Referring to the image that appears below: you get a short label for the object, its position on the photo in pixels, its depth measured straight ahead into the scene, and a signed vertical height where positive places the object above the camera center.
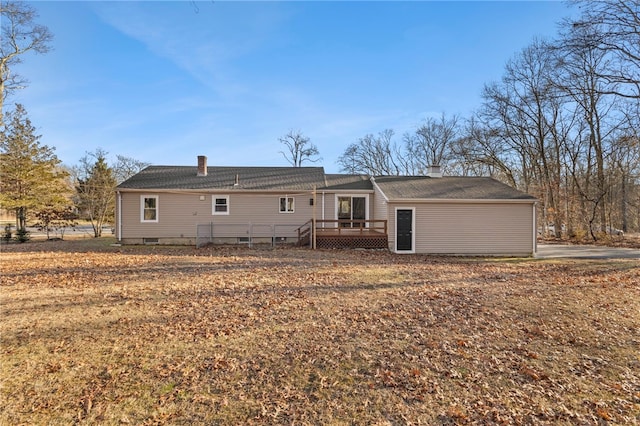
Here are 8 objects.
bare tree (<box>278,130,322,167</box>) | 43.25 +9.92
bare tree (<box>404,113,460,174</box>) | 36.62 +9.16
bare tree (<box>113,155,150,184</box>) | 31.37 +5.19
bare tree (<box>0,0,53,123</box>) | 16.58 +9.62
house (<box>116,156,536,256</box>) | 14.55 +0.36
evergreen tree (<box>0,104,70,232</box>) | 18.02 +2.79
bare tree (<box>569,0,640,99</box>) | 11.86 +7.32
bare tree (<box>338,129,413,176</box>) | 40.53 +7.91
